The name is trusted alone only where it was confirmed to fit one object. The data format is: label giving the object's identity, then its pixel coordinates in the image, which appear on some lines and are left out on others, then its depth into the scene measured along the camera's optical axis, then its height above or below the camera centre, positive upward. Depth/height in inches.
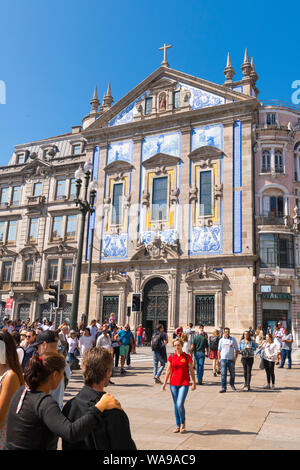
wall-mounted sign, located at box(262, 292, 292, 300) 1120.8 +84.1
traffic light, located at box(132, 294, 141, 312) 1007.0 +47.9
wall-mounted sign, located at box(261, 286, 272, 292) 1114.7 +101.8
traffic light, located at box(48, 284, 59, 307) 647.1 +39.3
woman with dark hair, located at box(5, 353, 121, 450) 119.2 -28.1
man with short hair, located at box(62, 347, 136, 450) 121.9 -27.1
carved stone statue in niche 1358.4 +719.1
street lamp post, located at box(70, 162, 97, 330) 613.6 +171.5
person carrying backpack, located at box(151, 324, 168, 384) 568.4 -33.1
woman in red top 304.0 -40.9
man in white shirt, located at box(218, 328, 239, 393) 492.4 -36.5
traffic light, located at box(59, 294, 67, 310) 675.4 +33.1
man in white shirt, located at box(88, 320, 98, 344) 577.9 -10.7
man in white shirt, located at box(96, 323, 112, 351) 545.6 -22.5
